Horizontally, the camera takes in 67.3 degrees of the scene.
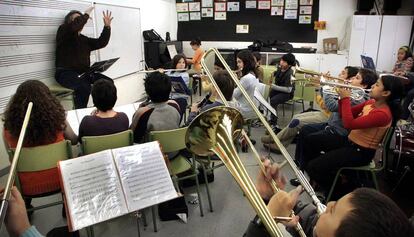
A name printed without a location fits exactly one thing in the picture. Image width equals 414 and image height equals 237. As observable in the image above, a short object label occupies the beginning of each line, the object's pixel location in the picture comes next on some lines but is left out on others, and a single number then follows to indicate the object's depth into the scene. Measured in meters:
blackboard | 7.32
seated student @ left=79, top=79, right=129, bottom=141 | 2.23
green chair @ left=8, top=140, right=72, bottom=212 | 1.93
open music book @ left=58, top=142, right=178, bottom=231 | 1.53
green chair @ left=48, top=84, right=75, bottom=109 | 3.73
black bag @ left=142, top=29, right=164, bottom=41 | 6.33
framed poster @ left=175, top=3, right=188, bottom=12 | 7.93
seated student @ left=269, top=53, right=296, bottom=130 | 4.41
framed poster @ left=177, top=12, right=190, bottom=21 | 7.96
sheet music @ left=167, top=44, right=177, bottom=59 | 6.79
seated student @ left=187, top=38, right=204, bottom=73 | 5.88
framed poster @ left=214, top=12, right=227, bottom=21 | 7.73
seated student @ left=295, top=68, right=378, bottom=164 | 2.77
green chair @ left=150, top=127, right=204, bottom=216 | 2.18
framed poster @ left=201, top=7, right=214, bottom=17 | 7.78
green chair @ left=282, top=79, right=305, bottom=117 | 4.61
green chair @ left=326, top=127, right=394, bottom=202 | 2.26
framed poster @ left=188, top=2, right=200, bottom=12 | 7.84
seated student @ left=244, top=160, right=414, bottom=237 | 0.77
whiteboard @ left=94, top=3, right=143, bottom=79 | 4.93
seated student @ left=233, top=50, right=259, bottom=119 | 3.33
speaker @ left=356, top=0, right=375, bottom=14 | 6.65
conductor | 3.90
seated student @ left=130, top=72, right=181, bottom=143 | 2.33
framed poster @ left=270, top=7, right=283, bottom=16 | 7.34
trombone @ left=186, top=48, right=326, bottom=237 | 1.12
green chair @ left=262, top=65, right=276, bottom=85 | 4.81
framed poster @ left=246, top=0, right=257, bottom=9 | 7.48
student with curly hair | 2.00
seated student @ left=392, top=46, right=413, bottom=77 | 5.42
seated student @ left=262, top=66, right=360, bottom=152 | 3.39
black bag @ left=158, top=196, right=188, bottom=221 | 2.40
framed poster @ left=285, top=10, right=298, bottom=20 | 7.25
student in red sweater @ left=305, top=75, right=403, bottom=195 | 2.29
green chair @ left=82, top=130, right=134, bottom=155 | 2.04
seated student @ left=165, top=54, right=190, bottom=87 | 4.82
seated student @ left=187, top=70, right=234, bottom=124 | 2.96
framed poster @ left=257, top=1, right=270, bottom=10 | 7.41
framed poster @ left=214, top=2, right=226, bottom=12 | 7.67
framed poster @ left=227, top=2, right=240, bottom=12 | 7.59
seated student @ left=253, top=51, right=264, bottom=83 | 4.20
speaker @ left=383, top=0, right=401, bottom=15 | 6.55
